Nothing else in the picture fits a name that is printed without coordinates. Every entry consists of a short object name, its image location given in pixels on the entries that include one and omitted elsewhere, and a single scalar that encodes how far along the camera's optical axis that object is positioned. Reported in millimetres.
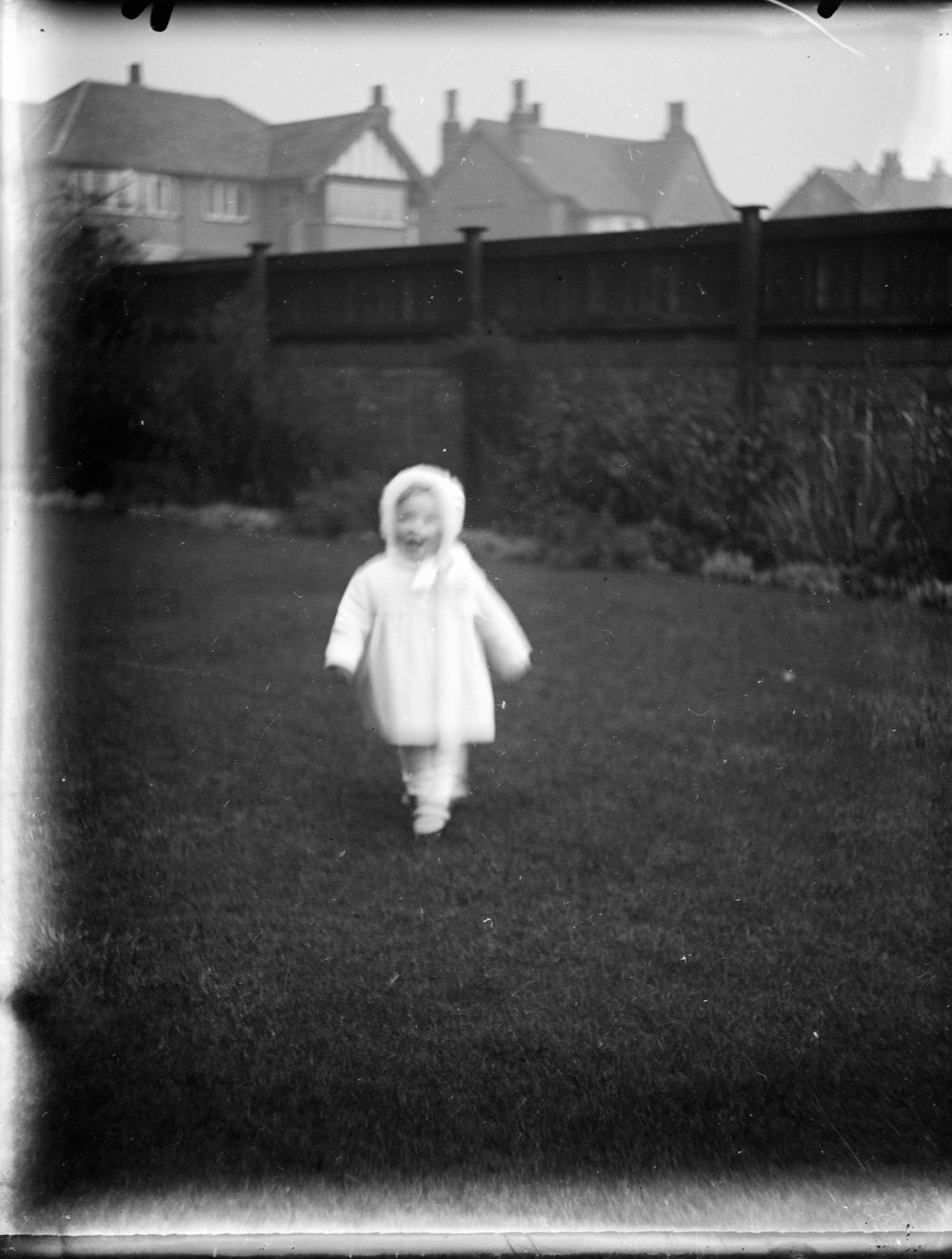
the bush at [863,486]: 4574
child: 3203
